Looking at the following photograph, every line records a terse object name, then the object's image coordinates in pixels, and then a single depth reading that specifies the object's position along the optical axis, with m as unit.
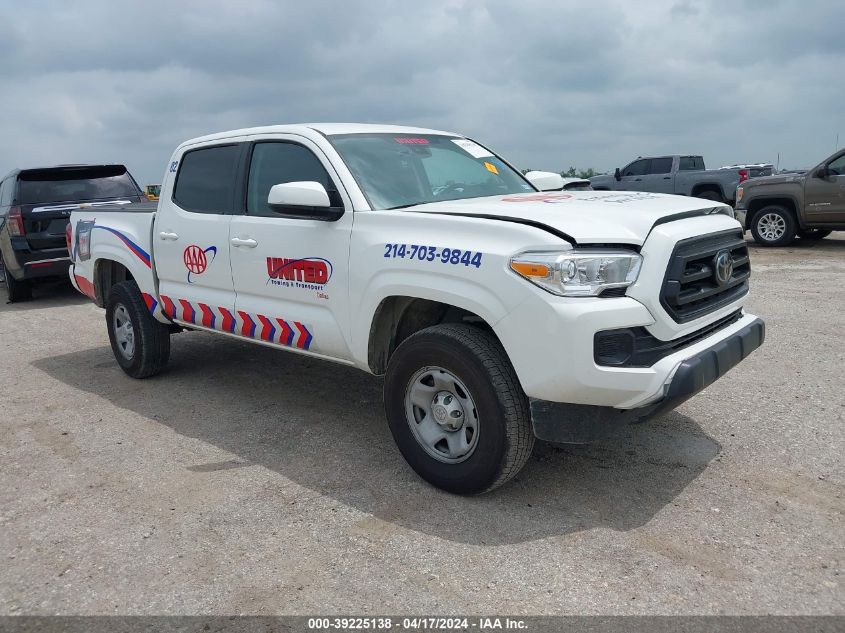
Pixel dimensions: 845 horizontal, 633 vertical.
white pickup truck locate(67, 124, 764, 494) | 3.09
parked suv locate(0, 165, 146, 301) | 9.70
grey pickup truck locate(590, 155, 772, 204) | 17.58
